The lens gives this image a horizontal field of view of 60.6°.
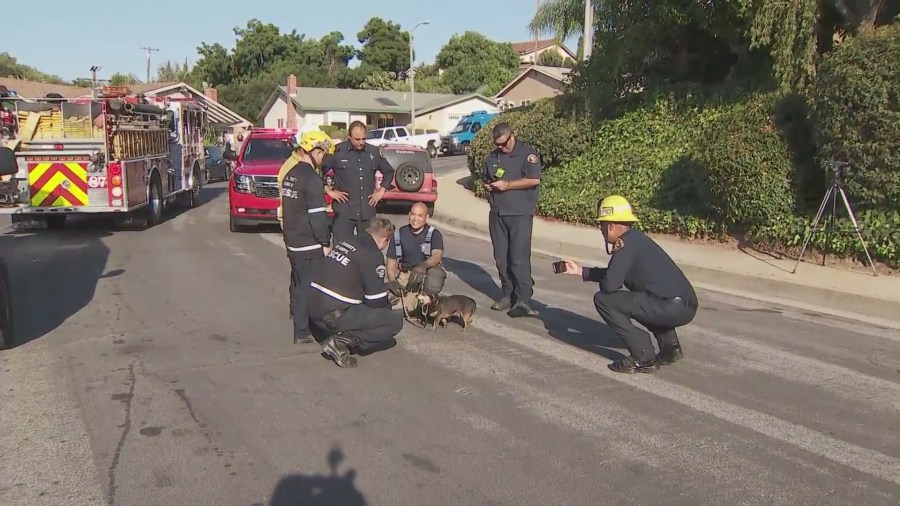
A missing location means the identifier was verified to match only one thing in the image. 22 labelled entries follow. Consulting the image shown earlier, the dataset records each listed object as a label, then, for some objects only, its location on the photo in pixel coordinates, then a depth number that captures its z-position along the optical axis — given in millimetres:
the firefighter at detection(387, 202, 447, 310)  6855
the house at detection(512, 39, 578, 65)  84719
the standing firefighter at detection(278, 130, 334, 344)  6086
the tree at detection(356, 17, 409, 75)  84500
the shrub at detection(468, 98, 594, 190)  16234
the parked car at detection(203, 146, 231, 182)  28203
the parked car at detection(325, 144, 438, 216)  16516
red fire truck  12953
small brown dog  6828
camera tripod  9539
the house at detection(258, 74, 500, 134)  56875
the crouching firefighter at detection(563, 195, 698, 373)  5609
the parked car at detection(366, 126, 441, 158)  40031
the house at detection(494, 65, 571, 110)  49625
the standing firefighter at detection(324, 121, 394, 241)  7656
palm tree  26219
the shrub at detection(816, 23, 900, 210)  9047
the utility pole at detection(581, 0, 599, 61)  24359
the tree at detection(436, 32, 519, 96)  80250
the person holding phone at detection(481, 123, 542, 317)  7383
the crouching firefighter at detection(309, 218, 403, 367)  5660
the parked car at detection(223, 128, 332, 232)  13672
